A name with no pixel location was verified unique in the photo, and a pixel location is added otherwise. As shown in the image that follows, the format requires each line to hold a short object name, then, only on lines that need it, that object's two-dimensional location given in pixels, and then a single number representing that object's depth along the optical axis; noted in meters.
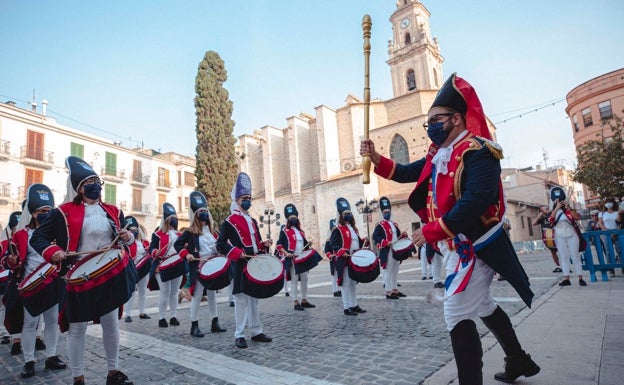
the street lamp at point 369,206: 25.66
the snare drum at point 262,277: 4.71
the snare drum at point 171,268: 6.55
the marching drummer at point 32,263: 4.26
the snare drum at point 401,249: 8.06
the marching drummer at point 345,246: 6.65
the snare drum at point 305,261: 7.93
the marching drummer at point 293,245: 8.02
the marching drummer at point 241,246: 4.95
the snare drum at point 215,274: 5.45
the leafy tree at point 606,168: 17.27
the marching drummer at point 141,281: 7.57
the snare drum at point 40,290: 4.12
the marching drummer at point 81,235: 3.36
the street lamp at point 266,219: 33.84
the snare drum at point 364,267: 6.46
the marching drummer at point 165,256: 6.75
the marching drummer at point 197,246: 5.95
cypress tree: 21.77
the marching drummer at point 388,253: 8.19
